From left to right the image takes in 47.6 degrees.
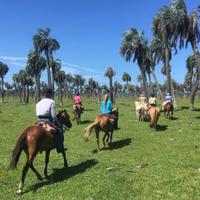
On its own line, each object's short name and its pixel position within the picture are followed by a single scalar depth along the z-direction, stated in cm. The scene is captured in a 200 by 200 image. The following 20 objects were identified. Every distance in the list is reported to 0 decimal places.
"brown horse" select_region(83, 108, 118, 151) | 1009
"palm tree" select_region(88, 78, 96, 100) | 7957
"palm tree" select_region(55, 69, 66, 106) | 4946
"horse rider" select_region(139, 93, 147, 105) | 1694
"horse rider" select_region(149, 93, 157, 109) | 1481
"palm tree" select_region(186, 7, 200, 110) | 2256
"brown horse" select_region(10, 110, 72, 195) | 665
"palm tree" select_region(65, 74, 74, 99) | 7499
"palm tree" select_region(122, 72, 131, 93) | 7144
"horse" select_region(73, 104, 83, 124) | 1710
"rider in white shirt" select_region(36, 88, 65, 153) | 749
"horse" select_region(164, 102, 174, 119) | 1766
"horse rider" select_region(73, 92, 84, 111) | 1700
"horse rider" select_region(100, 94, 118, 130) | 1089
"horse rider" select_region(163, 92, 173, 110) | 1769
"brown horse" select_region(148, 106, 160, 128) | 1369
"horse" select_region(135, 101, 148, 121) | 1712
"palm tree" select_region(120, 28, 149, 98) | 3059
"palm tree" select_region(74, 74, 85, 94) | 7291
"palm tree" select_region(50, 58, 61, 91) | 4436
